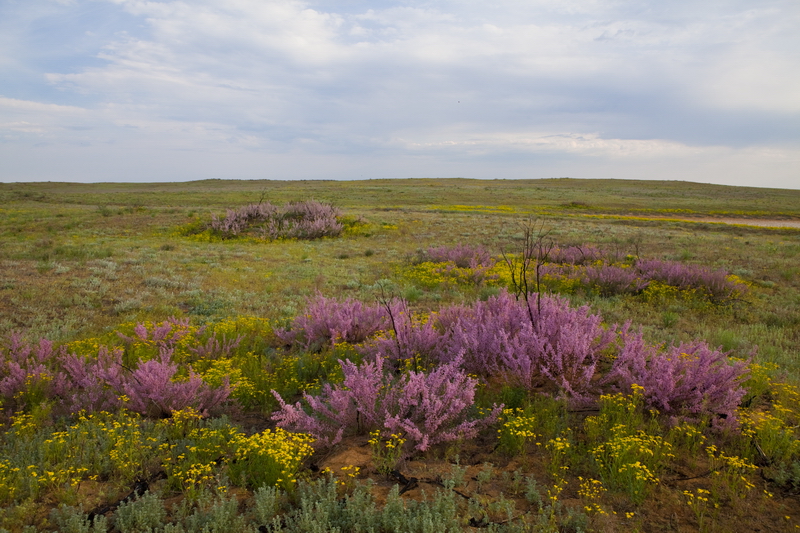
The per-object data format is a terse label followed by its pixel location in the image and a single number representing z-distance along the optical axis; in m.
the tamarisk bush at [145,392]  4.05
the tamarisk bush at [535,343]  4.09
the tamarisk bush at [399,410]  3.35
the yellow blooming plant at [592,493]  2.62
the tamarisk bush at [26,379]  4.32
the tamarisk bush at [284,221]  18.72
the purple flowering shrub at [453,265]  10.64
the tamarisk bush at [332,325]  6.05
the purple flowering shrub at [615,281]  9.38
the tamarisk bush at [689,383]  3.57
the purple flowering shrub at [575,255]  12.41
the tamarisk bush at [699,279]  8.81
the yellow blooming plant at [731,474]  2.78
